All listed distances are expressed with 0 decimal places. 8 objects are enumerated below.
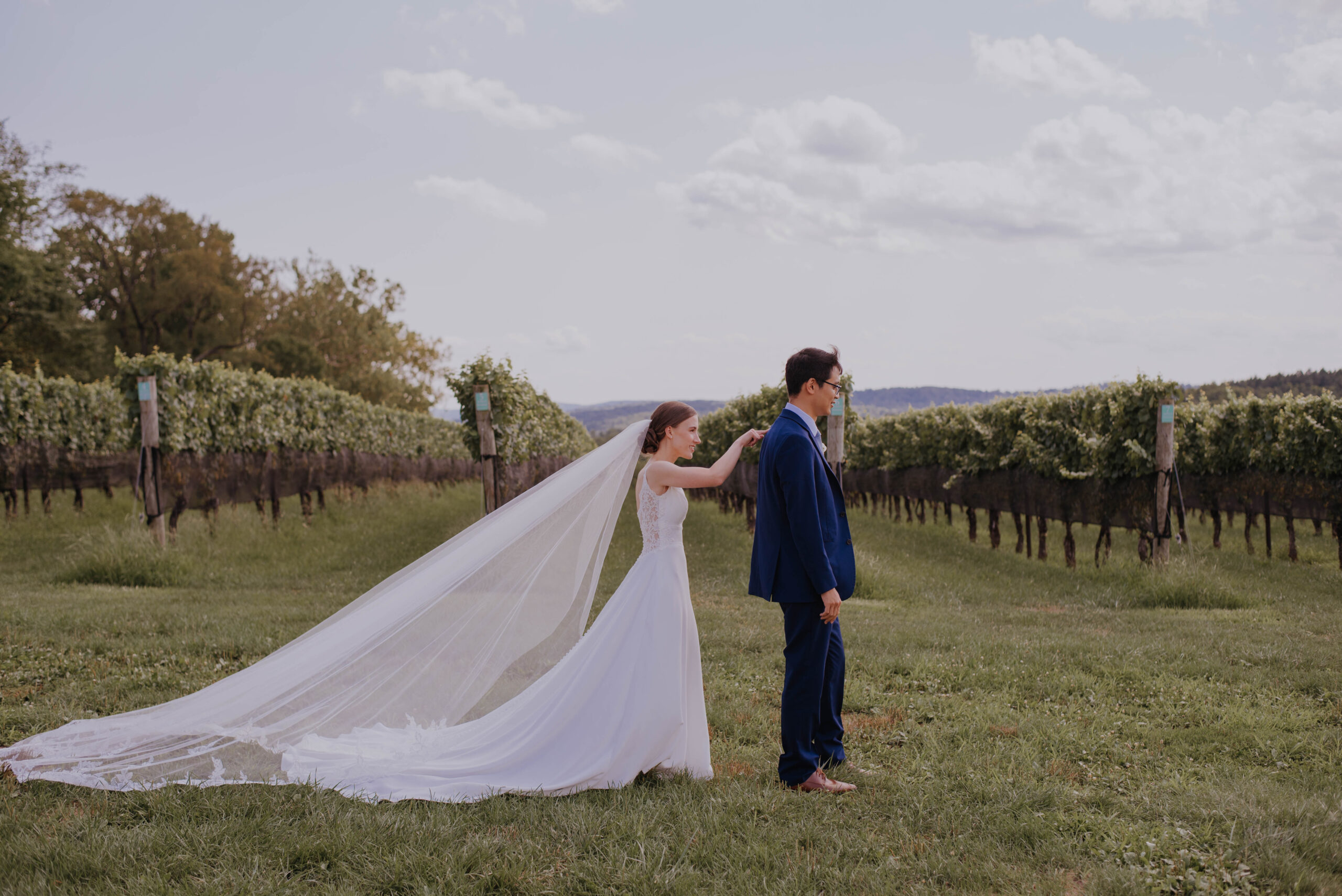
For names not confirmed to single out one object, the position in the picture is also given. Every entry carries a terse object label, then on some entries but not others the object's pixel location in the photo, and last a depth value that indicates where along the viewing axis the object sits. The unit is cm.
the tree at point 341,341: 4344
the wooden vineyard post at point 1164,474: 1168
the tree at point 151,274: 4031
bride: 408
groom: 397
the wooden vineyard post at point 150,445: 1282
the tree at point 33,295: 2830
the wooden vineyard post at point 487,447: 1198
